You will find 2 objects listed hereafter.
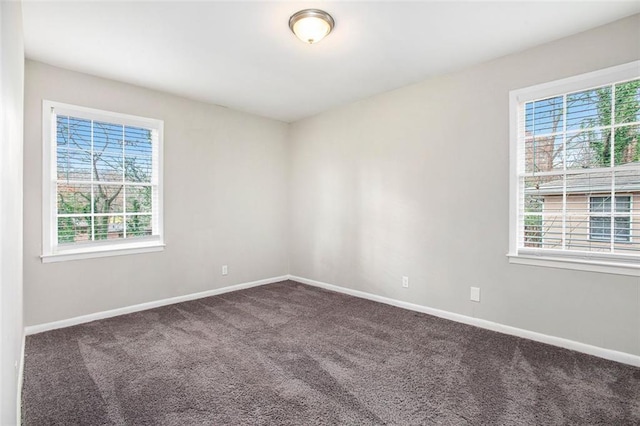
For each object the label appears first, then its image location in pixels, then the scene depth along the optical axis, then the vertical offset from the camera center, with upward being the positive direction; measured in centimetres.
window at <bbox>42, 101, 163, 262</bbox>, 323 +29
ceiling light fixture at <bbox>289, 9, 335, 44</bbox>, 235 +138
